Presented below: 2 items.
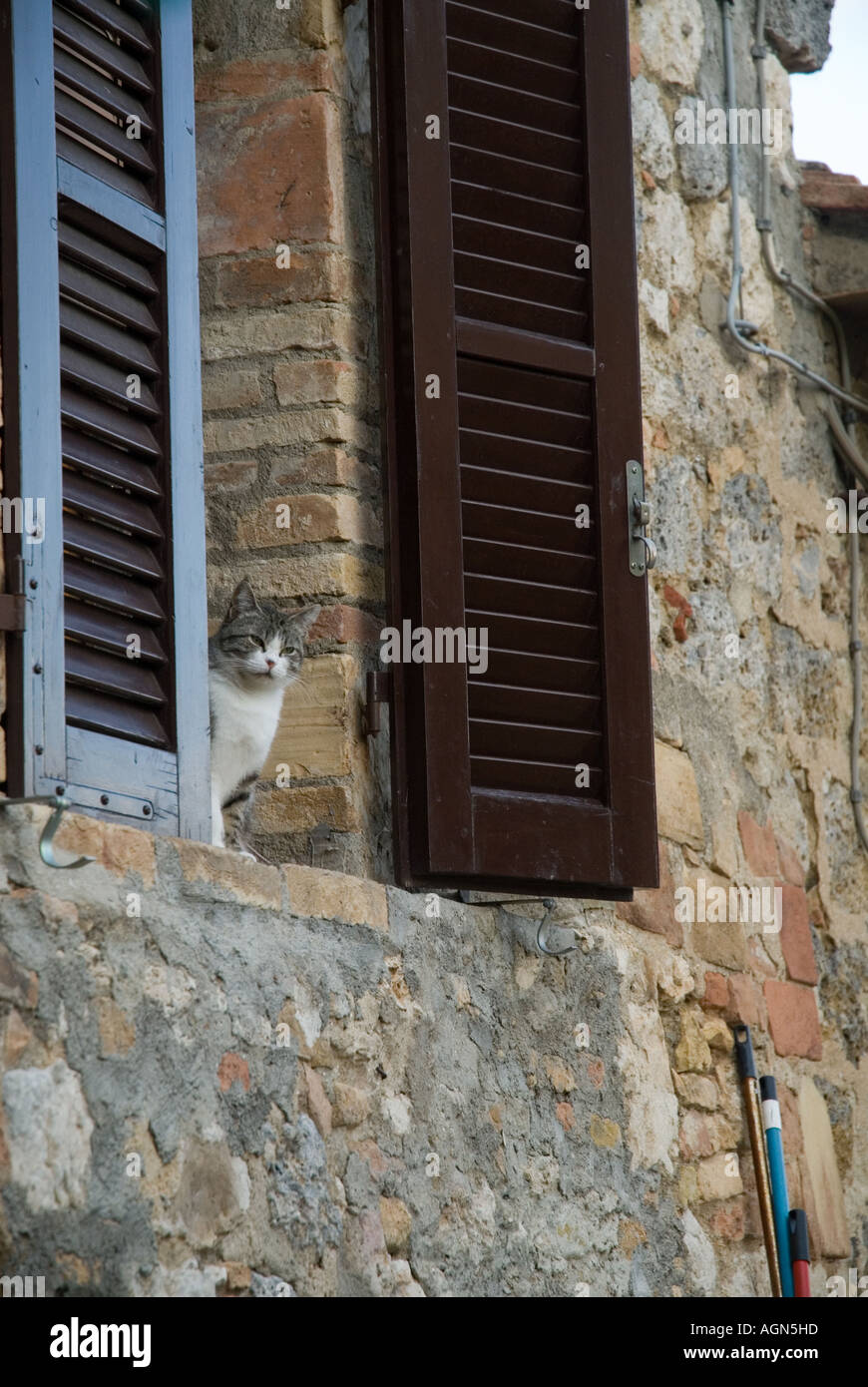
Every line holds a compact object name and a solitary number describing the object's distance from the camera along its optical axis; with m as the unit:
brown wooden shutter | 7.68
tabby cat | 7.35
